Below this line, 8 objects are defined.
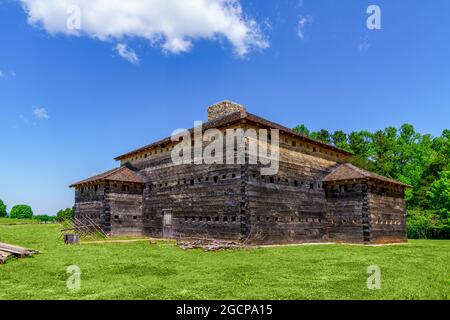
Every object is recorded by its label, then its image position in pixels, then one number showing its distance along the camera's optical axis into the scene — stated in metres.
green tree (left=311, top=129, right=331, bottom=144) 58.19
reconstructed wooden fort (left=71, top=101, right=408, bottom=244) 21.62
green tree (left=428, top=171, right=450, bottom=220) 38.97
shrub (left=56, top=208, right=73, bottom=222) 58.16
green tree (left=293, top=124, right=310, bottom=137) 62.12
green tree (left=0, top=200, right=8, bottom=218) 115.94
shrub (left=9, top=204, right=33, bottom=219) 116.94
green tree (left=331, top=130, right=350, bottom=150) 56.91
